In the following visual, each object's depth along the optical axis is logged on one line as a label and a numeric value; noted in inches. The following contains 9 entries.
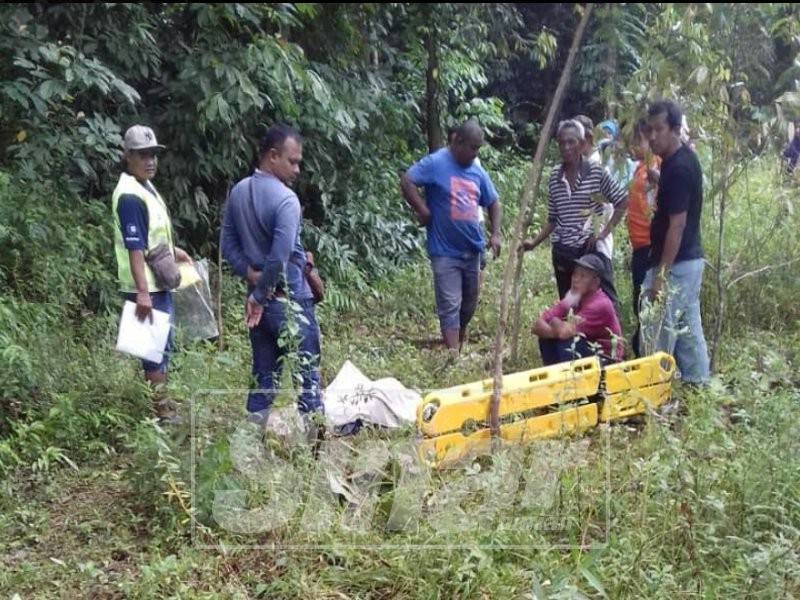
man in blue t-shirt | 211.6
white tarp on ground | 161.5
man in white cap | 163.9
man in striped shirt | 200.7
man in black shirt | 170.7
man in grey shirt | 149.6
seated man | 181.2
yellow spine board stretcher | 141.9
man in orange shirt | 192.3
